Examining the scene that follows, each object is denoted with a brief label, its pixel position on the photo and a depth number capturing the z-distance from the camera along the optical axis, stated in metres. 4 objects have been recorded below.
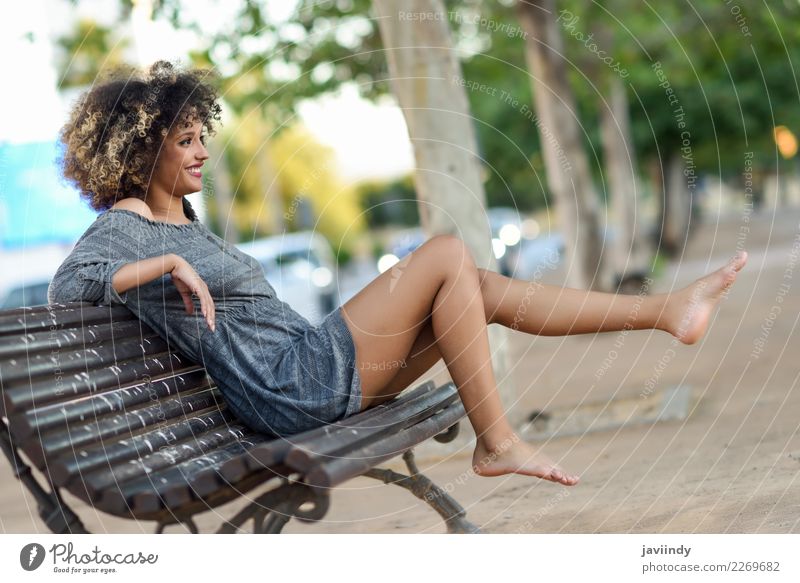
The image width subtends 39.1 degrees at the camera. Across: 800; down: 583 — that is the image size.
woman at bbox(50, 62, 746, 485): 3.50
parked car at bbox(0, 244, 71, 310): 18.81
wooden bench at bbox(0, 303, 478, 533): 2.88
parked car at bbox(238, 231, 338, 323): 16.17
